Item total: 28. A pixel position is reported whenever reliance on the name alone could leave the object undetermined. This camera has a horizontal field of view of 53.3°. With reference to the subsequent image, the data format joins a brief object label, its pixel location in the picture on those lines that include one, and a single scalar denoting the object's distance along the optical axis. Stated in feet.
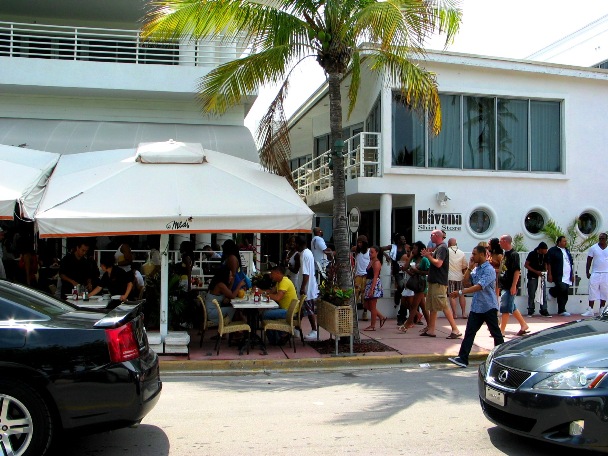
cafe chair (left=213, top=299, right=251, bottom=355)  29.41
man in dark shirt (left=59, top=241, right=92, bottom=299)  34.63
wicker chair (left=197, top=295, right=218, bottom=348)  30.68
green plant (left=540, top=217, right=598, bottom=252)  50.90
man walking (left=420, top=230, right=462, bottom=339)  34.30
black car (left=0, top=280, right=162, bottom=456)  14.14
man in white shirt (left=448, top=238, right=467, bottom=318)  41.86
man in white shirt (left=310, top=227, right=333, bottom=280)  43.75
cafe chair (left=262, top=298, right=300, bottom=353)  30.32
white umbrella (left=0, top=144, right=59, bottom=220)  30.99
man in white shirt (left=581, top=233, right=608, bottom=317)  42.19
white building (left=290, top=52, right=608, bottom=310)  49.06
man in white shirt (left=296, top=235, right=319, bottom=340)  33.96
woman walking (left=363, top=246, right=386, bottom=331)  36.76
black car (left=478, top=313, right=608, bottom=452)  14.23
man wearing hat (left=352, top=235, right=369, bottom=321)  41.06
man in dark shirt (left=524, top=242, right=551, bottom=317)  43.80
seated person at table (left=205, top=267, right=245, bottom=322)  31.86
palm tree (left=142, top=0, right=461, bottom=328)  31.24
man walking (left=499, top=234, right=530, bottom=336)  34.06
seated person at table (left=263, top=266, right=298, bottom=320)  31.76
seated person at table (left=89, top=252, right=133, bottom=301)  31.35
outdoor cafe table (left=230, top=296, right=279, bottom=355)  30.40
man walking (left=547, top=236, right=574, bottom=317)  44.50
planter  30.30
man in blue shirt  27.07
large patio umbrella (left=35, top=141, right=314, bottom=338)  27.91
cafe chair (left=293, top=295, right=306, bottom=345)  30.60
